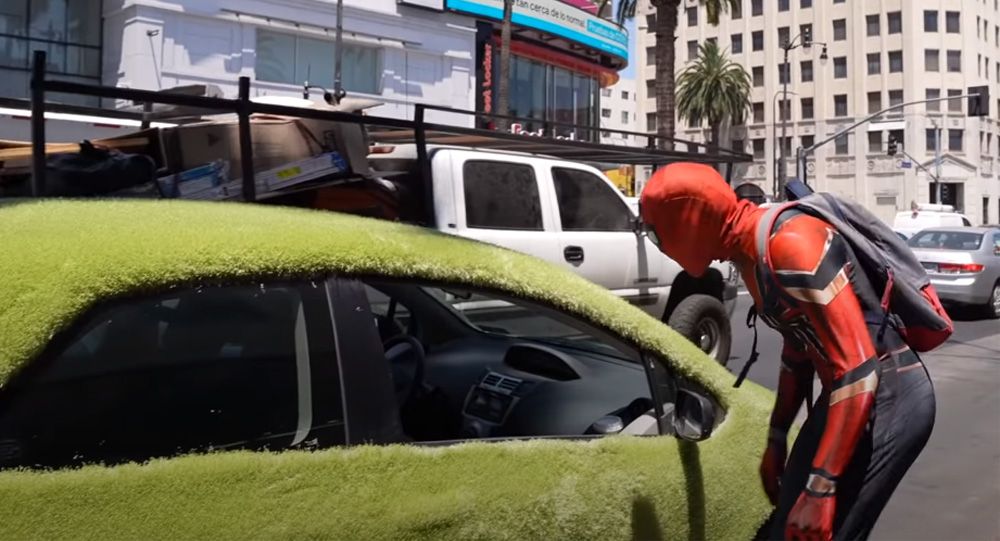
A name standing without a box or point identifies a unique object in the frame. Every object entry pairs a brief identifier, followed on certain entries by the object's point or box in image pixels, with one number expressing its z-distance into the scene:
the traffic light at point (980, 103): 28.99
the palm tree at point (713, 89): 66.94
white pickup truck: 7.04
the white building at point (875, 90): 67.44
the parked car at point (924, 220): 26.14
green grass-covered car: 1.76
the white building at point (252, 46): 22.25
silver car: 14.02
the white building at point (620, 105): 99.06
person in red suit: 2.23
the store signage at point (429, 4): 26.92
